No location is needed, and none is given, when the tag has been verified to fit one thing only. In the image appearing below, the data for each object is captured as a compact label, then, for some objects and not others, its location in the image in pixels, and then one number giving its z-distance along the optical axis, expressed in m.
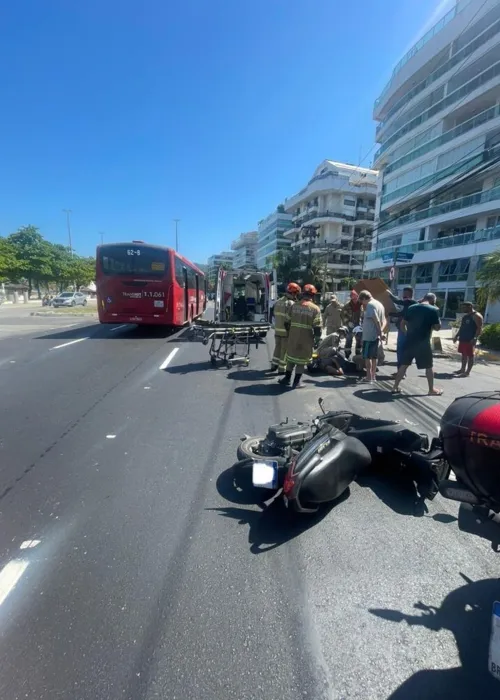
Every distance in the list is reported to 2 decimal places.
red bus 11.49
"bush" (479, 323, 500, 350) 11.91
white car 33.44
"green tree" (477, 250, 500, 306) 12.68
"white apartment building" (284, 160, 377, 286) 61.81
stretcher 7.93
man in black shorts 5.66
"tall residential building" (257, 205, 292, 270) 81.94
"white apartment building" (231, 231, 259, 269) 121.50
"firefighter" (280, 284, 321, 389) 5.79
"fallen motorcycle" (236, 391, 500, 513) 1.61
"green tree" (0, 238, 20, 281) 30.63
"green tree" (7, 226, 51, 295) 37.22
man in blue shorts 6.30
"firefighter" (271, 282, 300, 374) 6.77
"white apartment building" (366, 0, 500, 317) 26.28
